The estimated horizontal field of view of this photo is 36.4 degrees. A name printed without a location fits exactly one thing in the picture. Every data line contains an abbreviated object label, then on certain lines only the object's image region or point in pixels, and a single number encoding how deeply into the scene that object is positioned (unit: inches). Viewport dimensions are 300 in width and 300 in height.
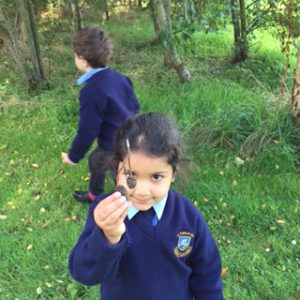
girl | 53.0
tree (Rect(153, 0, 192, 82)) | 225.7
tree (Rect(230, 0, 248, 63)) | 276.2
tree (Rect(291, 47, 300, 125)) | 167.5
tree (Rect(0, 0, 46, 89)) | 234.1
